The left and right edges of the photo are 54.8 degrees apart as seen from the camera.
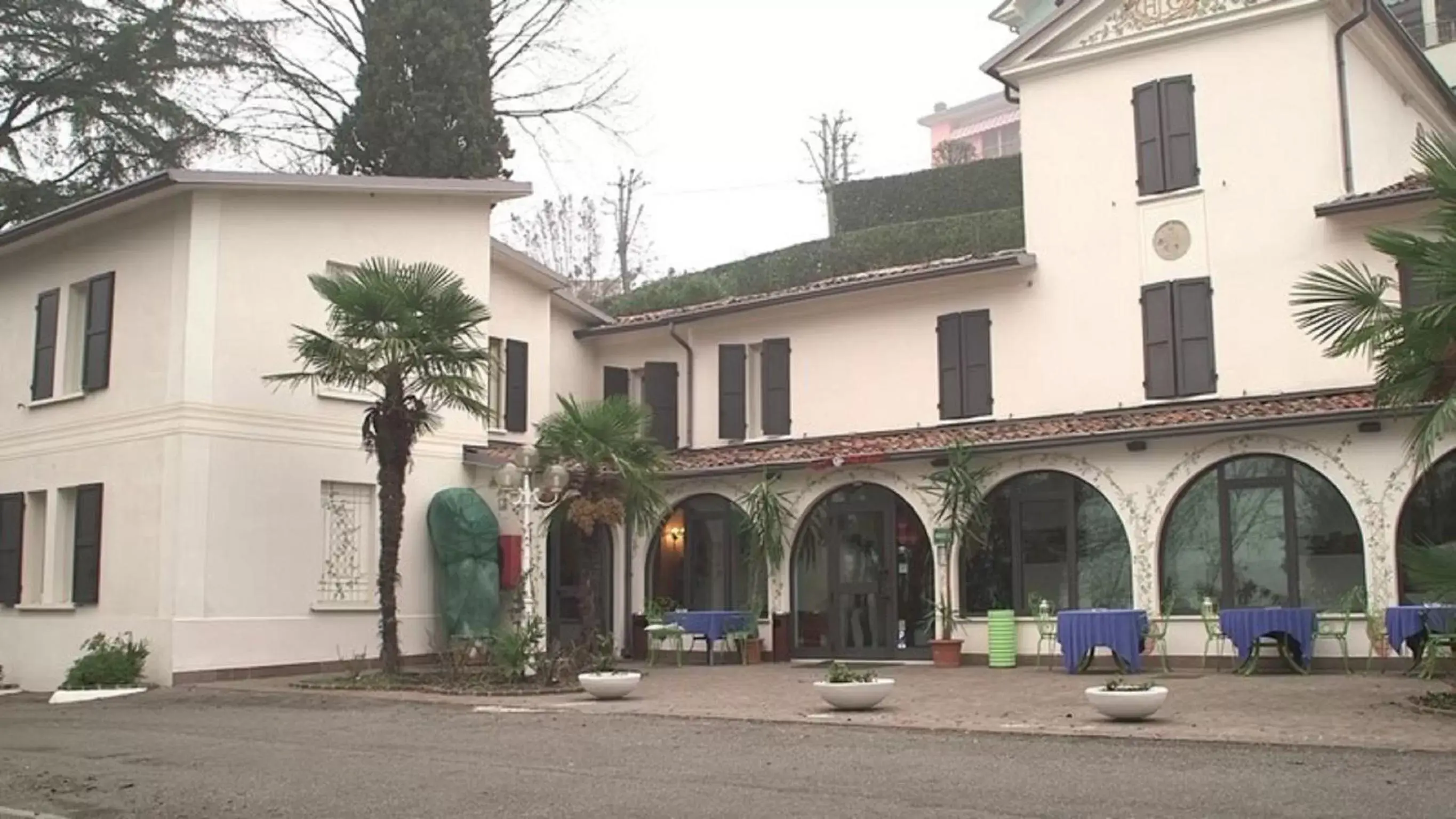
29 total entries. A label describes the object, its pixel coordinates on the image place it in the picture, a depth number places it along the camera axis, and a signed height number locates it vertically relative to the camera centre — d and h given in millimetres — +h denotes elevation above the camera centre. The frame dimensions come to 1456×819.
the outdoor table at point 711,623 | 20406 -746
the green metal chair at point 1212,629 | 16938 -755
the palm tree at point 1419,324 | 11500 +2030
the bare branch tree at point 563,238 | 46250 +11052
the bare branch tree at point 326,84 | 28469 +10303
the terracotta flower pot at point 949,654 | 18875 -1137
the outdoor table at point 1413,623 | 14719 -637
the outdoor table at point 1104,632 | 16562 -773
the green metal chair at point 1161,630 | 17281 -784
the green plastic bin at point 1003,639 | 18516 -934
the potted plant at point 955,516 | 18859 +721
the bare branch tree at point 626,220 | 46062 +11591
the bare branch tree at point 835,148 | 47750 +14280
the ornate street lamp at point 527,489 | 16562 +995
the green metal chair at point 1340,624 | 16125 -698
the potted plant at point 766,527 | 20562 +641
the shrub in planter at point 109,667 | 16781 -1068
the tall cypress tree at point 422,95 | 26812 +9164
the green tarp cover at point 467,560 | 19688 +189
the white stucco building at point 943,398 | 17359 +2345
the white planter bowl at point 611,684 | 14789 -1172
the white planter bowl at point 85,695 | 16375 -1365
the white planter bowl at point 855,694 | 12797 -1129
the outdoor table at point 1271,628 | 15969 -713
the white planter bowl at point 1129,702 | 11203 -1082
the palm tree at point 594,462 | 17547 +1386
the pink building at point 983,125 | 65188 +21351
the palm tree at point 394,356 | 16406 +2562
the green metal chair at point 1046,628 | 18188 -776
